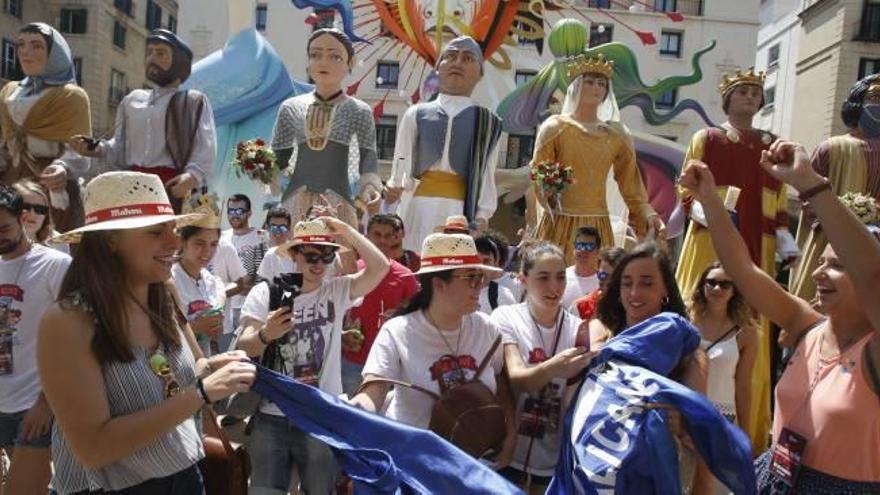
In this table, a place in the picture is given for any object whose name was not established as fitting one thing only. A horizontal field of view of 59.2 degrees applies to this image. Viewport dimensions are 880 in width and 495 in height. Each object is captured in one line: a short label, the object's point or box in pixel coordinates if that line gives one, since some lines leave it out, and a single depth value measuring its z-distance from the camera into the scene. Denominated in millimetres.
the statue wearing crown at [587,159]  5953
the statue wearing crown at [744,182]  5445
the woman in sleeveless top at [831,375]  2250
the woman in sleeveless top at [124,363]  2186
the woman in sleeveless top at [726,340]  4316
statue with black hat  5164
